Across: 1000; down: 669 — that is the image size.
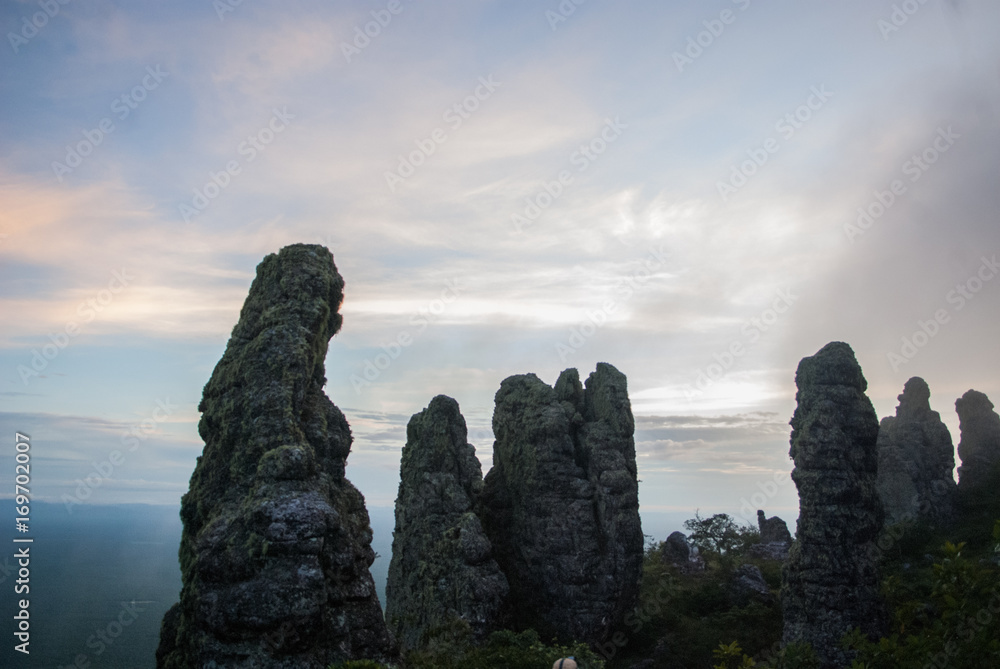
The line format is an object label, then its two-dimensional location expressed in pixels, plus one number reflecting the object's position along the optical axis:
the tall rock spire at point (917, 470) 60.88
